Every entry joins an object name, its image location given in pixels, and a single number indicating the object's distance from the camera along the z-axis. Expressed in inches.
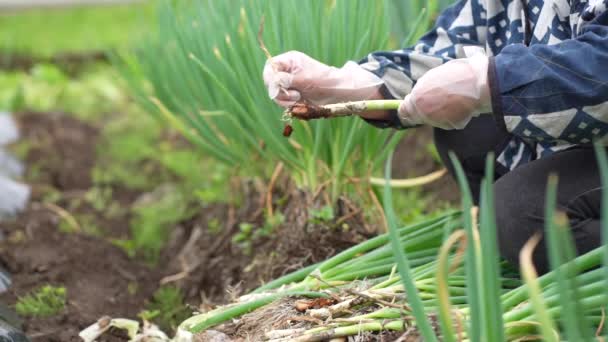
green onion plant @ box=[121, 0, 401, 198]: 95.7
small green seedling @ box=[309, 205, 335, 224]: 98.9
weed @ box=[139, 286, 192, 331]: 100.3
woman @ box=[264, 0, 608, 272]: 78.1
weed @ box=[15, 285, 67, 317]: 96.4
